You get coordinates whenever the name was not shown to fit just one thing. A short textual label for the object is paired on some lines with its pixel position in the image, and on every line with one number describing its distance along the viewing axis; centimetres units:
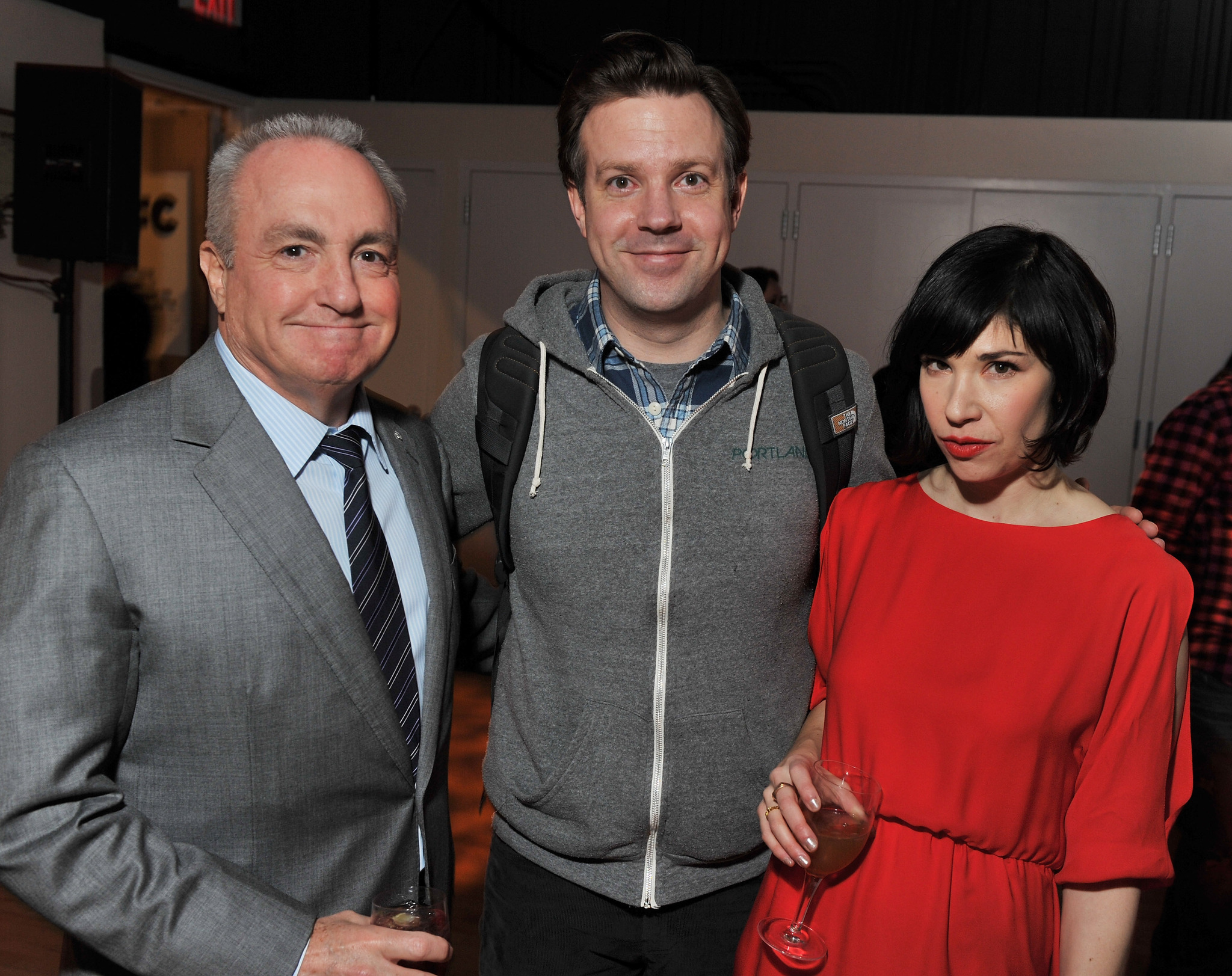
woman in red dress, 126
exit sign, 605
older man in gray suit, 116
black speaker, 471
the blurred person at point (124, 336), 699
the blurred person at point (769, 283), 509
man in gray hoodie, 161
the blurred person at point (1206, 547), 246
